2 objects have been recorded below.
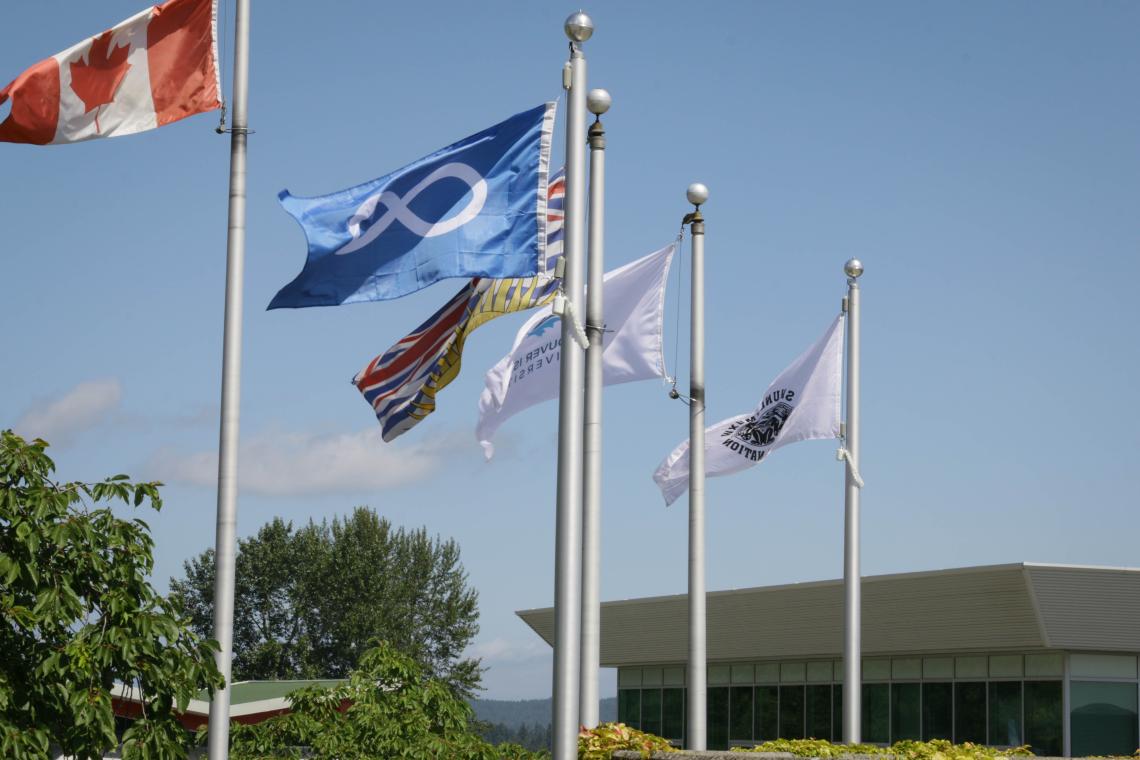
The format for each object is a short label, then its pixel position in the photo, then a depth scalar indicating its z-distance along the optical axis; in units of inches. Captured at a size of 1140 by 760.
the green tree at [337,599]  2982.3
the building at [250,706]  1658.1
